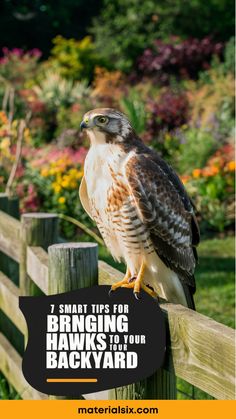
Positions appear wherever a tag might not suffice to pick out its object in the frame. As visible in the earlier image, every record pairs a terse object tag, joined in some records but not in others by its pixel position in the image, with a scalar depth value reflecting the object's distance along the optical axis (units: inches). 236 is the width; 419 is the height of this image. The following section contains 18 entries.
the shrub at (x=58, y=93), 564.7
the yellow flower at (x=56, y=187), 347.3
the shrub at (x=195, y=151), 394.9
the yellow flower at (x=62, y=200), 343.6
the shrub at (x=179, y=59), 735.1
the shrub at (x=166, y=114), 482.9
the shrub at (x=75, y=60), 764.6
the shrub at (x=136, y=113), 414.6
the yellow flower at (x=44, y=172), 352.2
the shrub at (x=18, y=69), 711.7
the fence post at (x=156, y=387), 95.3
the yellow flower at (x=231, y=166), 358.0
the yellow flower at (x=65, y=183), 346.9
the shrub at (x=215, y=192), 364.8
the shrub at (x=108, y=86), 556.4
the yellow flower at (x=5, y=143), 368.6
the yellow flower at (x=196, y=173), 366.0
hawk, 101.3
